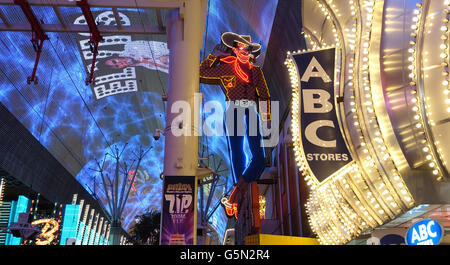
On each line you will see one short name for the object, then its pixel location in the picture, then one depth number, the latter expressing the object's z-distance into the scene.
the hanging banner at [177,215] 9.55
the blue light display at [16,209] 22.12
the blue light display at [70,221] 25.09
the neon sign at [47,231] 19.30
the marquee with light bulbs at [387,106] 5.23
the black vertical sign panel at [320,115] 6.98
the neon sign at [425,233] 4.74
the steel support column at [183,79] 10.48
